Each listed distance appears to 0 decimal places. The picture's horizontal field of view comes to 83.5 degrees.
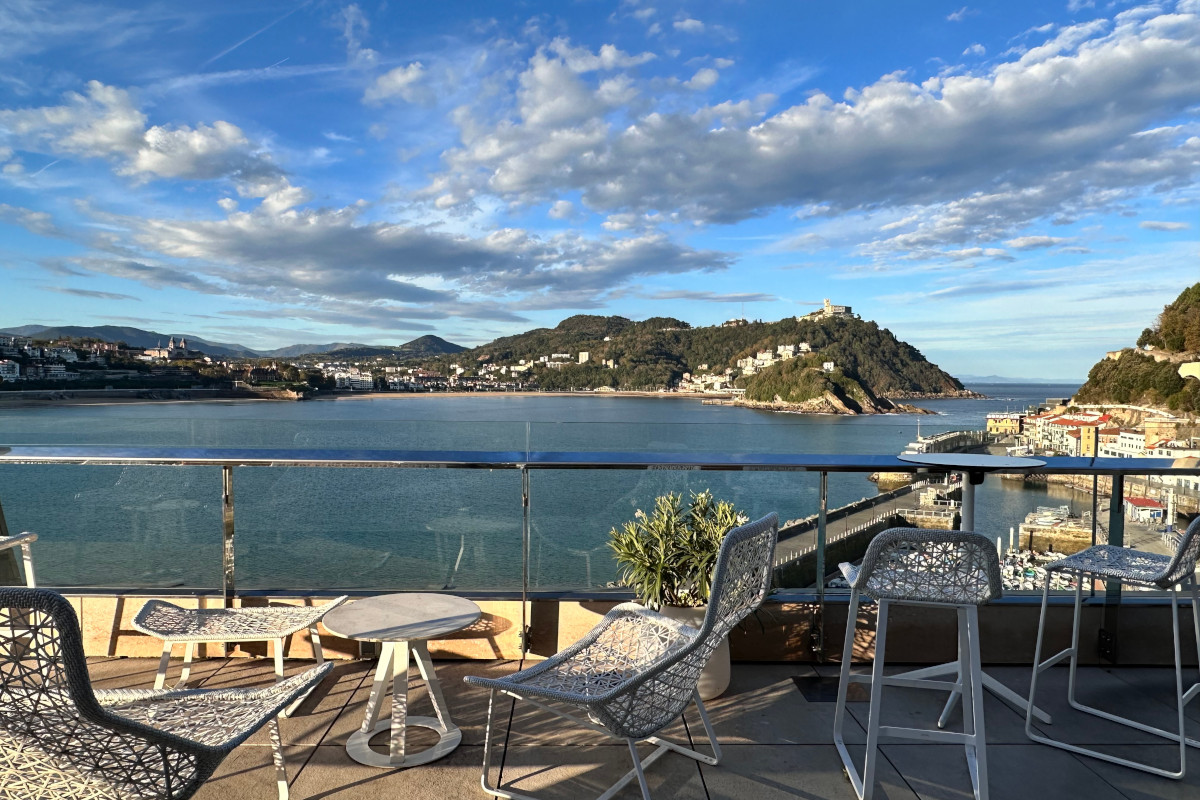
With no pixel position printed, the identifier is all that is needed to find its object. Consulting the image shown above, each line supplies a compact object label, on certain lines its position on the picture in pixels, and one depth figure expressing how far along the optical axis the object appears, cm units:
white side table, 238
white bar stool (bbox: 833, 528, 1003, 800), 206
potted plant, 300
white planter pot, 296
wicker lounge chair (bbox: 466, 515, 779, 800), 189
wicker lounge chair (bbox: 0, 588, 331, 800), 117
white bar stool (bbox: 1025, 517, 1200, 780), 244
